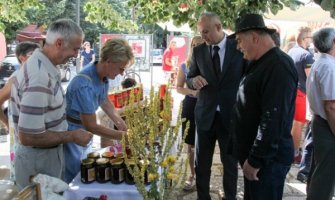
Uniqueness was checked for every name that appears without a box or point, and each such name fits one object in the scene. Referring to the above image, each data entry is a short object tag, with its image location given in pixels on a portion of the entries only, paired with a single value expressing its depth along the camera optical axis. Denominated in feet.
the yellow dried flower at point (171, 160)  5.13
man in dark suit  10.18
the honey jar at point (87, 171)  6.82
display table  6.61
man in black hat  6.70
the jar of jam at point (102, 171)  6.86
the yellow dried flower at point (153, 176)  5.14
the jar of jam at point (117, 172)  6.84
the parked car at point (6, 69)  48.11
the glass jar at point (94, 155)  7.19
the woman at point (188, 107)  13.05
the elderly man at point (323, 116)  9.71
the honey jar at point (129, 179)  6.81
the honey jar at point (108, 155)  7.23
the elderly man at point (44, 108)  6.39
